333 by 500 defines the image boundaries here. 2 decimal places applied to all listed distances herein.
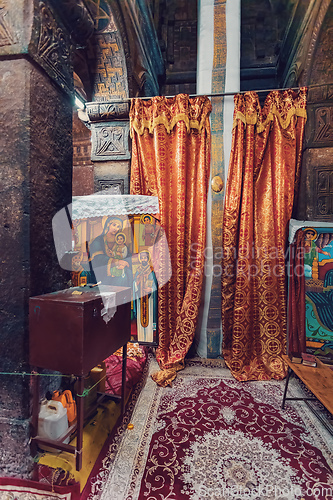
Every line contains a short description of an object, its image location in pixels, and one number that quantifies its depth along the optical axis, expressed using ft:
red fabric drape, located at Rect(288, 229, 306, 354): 9.20
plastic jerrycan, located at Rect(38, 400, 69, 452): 5.07
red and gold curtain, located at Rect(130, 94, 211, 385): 10.05
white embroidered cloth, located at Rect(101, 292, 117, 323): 5.18
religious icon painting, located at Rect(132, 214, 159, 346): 10.70
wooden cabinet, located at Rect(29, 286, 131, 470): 4.50
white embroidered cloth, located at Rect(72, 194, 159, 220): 8.89
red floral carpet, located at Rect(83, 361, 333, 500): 4.81
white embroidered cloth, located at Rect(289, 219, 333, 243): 8.79
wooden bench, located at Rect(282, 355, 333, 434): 5.83
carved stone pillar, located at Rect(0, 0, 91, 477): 4.94
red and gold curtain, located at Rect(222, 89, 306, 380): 9.70
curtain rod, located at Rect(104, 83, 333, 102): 9.72
